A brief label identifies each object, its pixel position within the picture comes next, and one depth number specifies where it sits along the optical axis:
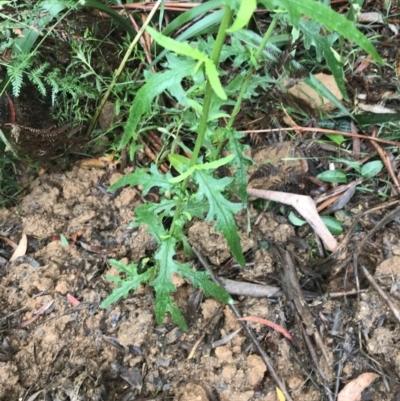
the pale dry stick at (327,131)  0.54
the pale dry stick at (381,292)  0.46
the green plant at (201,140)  0.25
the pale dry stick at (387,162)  0.52
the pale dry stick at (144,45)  0.57
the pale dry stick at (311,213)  0.51
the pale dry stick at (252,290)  0.49
